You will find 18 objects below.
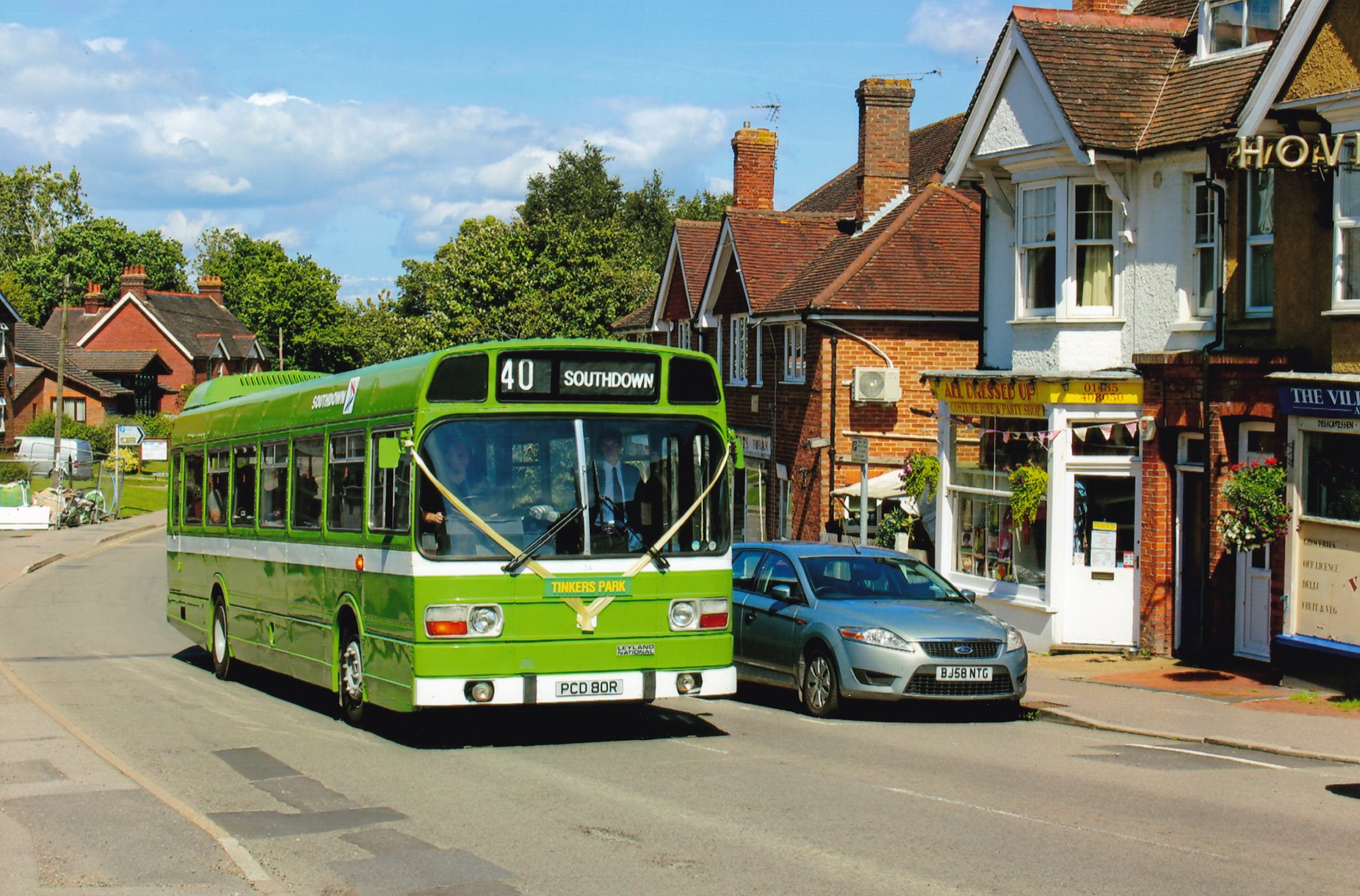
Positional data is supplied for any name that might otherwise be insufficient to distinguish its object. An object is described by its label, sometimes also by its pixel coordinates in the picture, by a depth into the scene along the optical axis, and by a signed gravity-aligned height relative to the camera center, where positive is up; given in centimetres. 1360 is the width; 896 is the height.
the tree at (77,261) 11262 +1626
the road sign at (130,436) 5858 +157
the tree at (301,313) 11138 +1217
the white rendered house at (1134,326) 1759 +193
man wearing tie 1133 -12
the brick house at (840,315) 2842 +328
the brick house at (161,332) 9756 +937
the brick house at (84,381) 8094 +535
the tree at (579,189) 9012 +1743
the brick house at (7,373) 7550 +514
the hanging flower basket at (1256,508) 1609 -29
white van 6241 +82
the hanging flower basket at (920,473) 2314 +9
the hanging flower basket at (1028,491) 1989 -15
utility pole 5162 +204
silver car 1355 -143
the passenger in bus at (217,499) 1683 -27
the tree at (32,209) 11612 +2070
